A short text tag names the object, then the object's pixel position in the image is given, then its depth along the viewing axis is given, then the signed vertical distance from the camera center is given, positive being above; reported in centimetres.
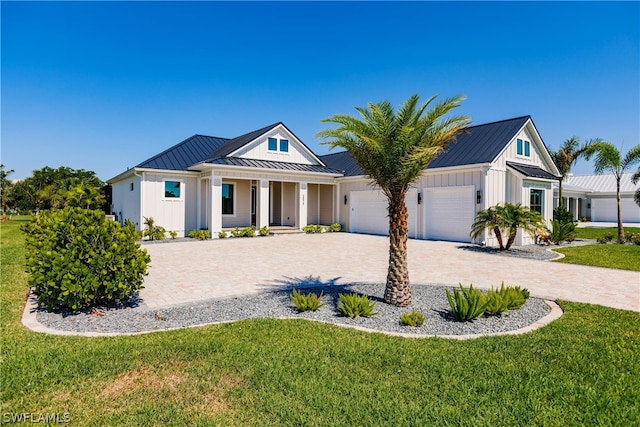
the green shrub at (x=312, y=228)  2186 -101
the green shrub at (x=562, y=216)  1995 -15
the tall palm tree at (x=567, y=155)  2303 +392
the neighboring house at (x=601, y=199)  3591 +148
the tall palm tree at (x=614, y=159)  1717 +268
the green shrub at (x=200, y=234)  1838 -117
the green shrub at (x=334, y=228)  2288 -101
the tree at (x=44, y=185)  2997 +278
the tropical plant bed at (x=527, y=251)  1283 -148
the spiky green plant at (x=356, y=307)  581 -156
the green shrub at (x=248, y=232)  1958 -110
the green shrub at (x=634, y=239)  1636 -119
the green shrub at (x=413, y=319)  536 -162
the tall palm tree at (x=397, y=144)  609 +120
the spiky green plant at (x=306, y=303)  607 -156
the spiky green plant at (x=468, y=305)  552 -146
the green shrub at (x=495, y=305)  577 -150
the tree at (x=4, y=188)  4141 +285
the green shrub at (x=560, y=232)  1612 -85
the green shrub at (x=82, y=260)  561 -81
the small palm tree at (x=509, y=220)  1305 -27
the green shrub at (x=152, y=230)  1806 -96
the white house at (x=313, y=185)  1689 +150
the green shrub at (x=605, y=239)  1730 -127
